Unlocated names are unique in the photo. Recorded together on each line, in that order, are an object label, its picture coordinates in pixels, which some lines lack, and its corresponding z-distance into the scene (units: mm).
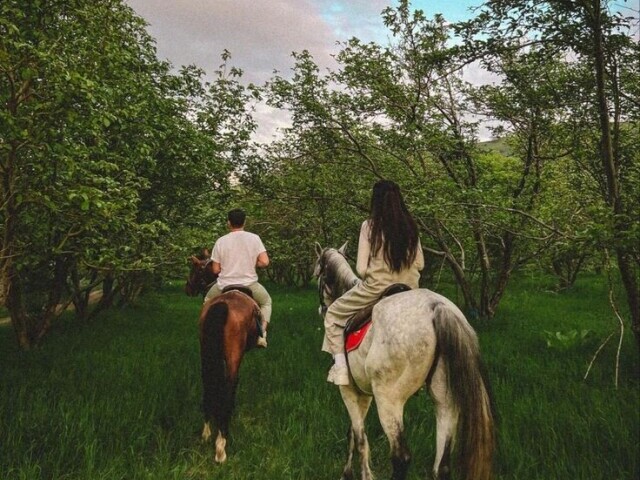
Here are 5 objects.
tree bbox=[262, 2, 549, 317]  8477
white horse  3332
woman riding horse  4031
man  5785
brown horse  4840
